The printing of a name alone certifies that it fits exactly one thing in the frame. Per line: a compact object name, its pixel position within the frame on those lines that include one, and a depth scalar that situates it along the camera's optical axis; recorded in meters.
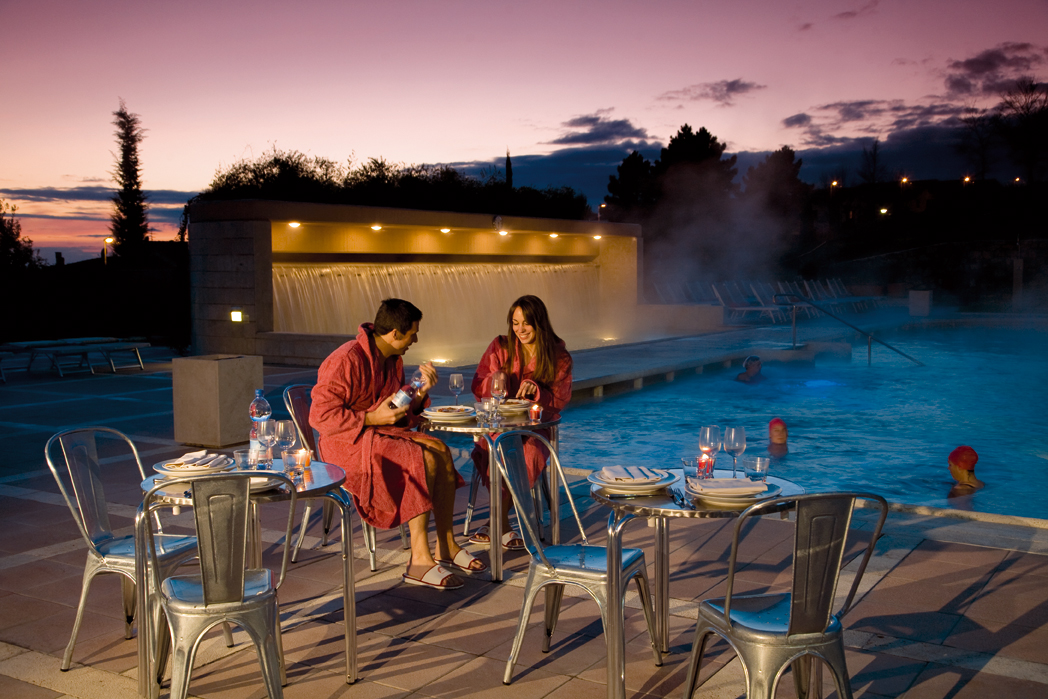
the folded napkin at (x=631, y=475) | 2.91
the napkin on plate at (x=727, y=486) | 2.77
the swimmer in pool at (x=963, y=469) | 7.17
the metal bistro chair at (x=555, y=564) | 2.97
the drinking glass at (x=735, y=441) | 2.99
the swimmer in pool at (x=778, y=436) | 9.19
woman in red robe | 4.84
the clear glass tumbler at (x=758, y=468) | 2.98
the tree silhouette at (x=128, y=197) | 33.34
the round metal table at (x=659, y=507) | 2.69
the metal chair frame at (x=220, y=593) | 2.58
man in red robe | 4.06
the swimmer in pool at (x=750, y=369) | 13.39
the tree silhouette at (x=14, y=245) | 23.33
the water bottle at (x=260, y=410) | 3.49
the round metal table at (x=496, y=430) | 4.19
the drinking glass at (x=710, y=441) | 3.04
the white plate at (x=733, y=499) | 2.73
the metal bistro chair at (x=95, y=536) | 3.20
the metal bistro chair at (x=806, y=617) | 2.32
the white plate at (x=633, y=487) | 2.89
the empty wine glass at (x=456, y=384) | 4.75
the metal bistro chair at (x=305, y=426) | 4.46
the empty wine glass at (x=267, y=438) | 3.27
